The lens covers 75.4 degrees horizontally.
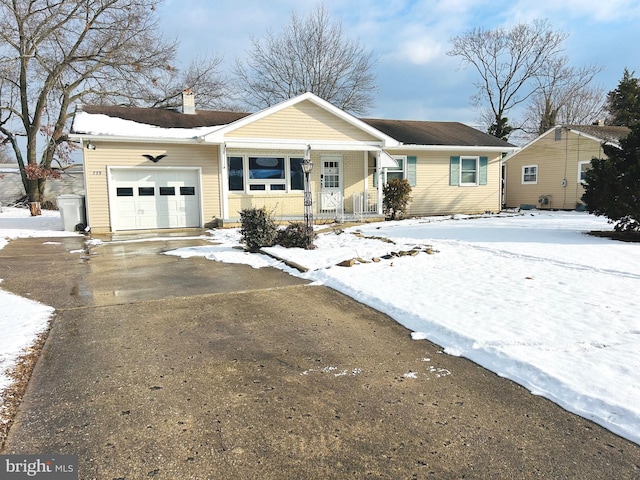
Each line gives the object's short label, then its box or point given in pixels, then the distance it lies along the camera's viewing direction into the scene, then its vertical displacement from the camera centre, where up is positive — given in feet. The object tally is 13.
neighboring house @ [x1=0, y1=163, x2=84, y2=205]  84.17 +4.41
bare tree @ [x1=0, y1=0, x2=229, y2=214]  69.46 +25.95
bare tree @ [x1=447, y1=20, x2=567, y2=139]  102.10 +35.56
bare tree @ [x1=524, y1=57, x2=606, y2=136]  110.52 +25.63
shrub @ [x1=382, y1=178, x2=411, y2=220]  51.48 +0.27
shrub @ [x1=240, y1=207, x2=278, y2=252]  29.48 -1.94
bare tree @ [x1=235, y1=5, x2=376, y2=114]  97.45 +29.79
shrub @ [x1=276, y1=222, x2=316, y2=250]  29.43 -2.54
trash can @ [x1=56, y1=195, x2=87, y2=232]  44.39 -0.72
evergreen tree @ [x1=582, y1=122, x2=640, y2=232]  30.45 +0.76
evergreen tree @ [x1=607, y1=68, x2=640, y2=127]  102.01 +23.58
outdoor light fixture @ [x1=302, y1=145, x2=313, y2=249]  29.37 -0.73
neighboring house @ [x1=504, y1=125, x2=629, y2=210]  66.03 +5.29
